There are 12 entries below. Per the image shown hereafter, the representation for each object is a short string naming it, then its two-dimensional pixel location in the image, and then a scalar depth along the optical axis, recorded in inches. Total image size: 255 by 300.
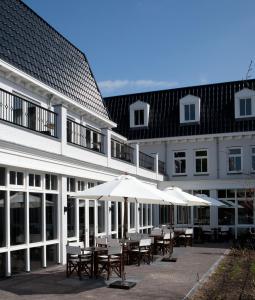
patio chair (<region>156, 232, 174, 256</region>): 638.3
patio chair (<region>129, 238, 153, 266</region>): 525.0
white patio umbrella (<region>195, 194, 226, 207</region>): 849.5
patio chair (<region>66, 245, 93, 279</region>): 422.3
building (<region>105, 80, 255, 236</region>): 1032.2
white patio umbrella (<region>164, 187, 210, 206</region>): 674.2
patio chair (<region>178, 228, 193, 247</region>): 797.2
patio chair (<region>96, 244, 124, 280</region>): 422.0
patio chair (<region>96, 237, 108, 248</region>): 508.0
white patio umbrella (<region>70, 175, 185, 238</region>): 415.9
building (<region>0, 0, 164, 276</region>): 429.4
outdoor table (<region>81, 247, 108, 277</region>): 434.4
